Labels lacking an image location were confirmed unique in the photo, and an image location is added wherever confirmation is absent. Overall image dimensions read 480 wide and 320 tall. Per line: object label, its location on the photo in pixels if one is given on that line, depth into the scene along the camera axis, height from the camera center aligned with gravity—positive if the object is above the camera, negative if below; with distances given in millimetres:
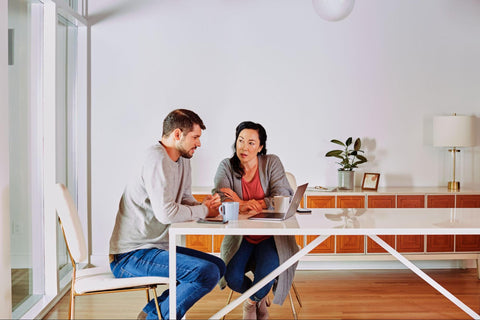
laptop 2979 -371
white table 2715 -402
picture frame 5168 -337
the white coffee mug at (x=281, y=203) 3215 -333
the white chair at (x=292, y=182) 3973 -269
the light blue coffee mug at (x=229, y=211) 2908 -342
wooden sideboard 4961 -546
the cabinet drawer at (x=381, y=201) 4996 -499
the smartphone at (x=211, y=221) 2863 -391
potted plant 5136 -164
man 2877 -386
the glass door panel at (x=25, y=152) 3588 -52
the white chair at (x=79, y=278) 2793 -673
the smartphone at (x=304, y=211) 3319 -390
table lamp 5102 +117
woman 3373 -367
